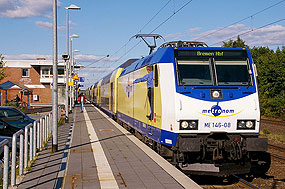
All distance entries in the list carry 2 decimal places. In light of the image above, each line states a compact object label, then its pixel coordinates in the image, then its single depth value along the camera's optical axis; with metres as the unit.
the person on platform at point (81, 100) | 35.59
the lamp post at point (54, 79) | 11.72
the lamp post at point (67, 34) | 24.78
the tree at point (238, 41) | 63.28
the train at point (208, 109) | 8.62
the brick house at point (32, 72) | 55.81
